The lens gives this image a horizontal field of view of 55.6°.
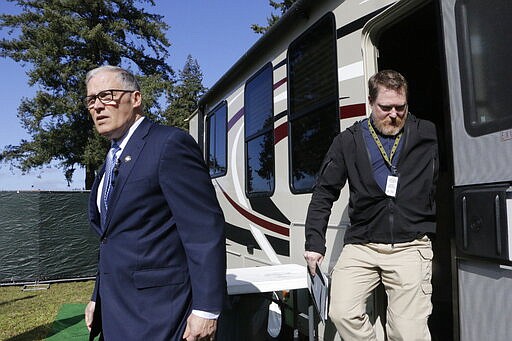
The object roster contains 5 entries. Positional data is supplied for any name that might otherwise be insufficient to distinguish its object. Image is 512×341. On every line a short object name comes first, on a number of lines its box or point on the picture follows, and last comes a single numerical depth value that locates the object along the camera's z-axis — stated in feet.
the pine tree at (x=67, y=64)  71.97
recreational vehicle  5.85
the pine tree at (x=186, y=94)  88.48
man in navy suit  6.07
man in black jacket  7.43
